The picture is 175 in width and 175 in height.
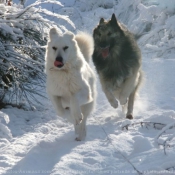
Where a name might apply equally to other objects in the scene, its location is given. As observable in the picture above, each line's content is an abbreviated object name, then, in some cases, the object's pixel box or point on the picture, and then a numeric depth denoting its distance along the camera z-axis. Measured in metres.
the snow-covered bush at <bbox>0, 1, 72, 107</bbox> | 10.39
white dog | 8.63
